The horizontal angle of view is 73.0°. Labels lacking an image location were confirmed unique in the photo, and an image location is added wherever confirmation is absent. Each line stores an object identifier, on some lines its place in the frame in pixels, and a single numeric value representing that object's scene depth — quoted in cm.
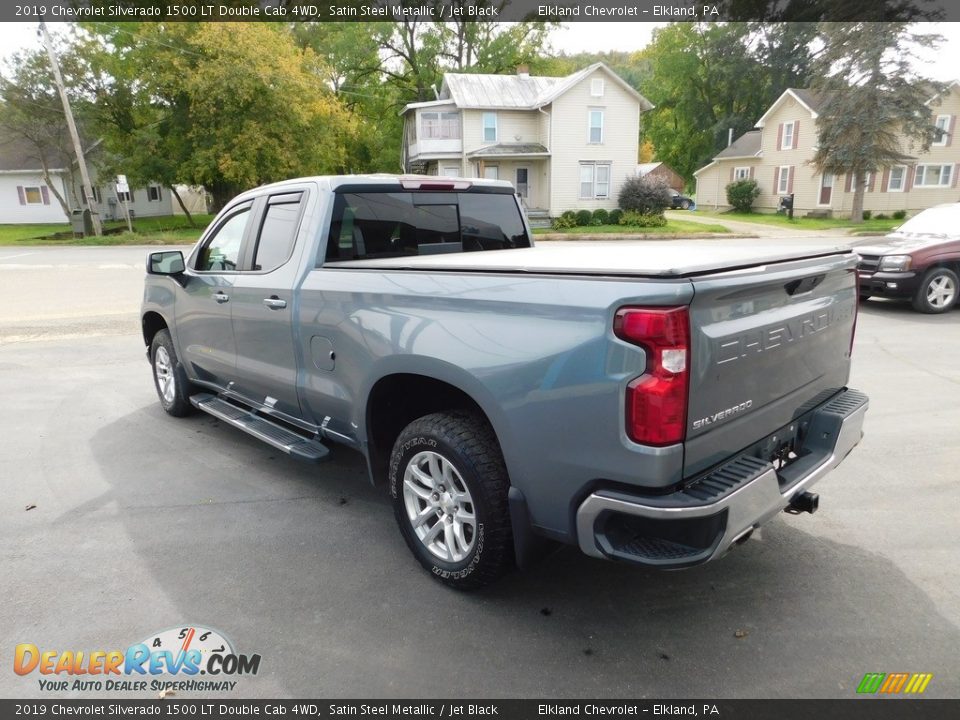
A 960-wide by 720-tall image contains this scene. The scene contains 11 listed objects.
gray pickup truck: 232
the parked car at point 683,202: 5441
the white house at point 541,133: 3444
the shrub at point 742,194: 4428
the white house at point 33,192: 3856
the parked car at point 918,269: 970
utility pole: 2509
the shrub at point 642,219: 3153
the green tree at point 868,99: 3111
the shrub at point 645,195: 3256
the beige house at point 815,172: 3656
